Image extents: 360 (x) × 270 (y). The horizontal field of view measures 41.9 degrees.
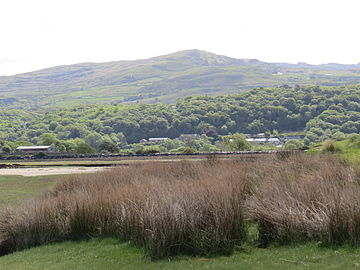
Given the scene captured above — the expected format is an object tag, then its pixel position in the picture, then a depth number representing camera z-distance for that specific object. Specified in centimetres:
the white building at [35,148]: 13258
